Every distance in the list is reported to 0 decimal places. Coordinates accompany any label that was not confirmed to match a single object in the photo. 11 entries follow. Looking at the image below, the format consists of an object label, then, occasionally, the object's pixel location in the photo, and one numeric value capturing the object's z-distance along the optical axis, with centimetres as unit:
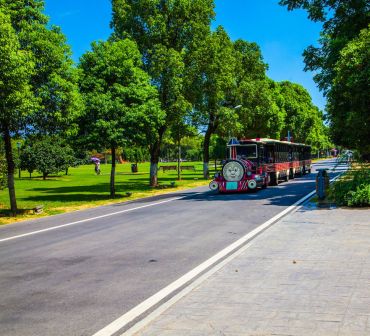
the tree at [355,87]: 1722
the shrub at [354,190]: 1567
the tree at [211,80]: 3384
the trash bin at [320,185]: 1786
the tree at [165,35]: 3040
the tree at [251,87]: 4606
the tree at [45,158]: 4547
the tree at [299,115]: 7212
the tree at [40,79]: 1605
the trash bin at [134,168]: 6031
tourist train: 2339
